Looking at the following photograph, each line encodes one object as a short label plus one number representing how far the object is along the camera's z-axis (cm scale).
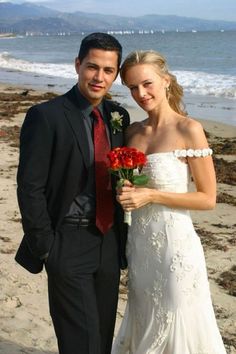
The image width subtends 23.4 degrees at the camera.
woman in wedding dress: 313
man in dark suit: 285
